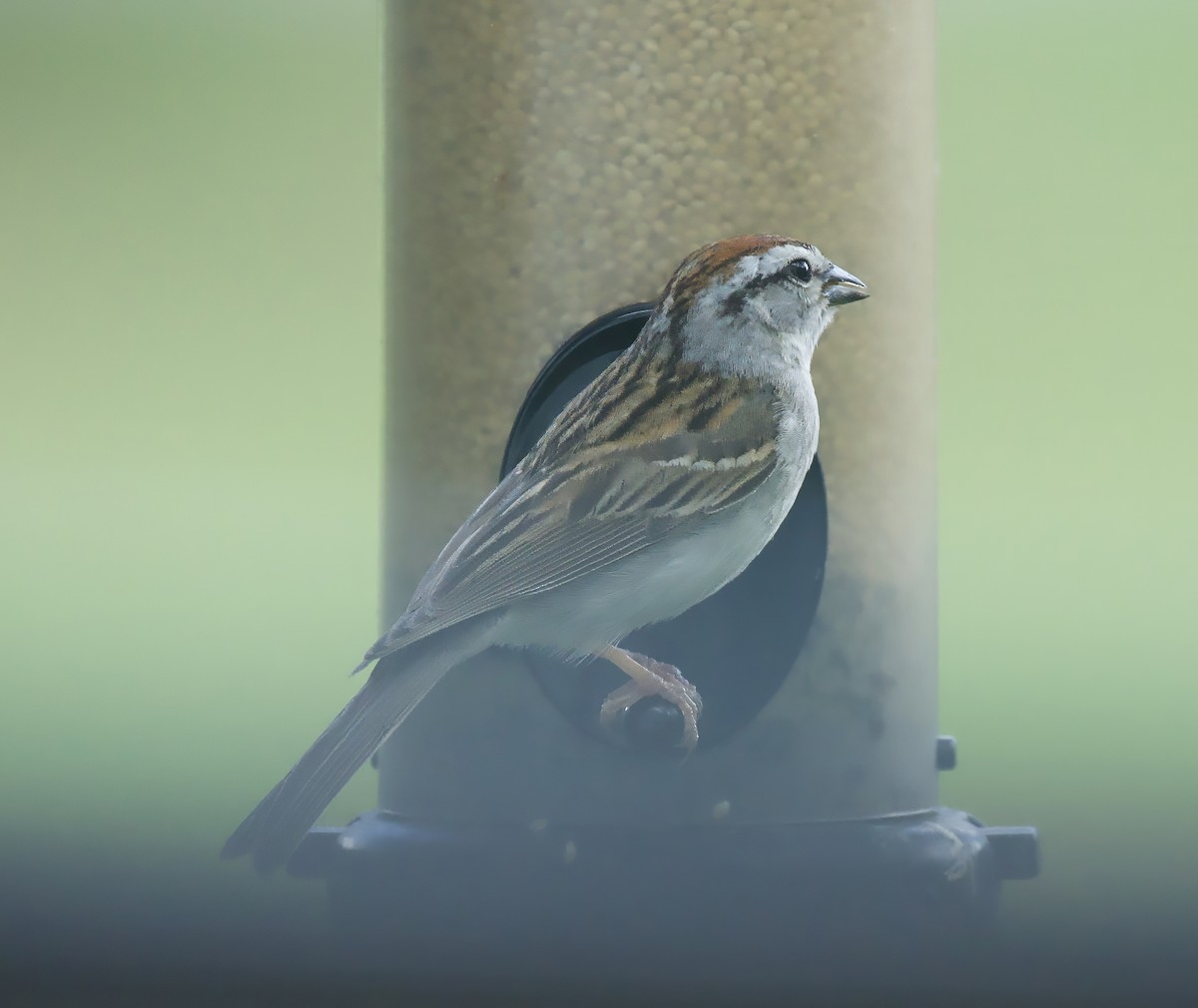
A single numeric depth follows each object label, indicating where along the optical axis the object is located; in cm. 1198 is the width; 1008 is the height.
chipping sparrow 480
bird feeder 541
